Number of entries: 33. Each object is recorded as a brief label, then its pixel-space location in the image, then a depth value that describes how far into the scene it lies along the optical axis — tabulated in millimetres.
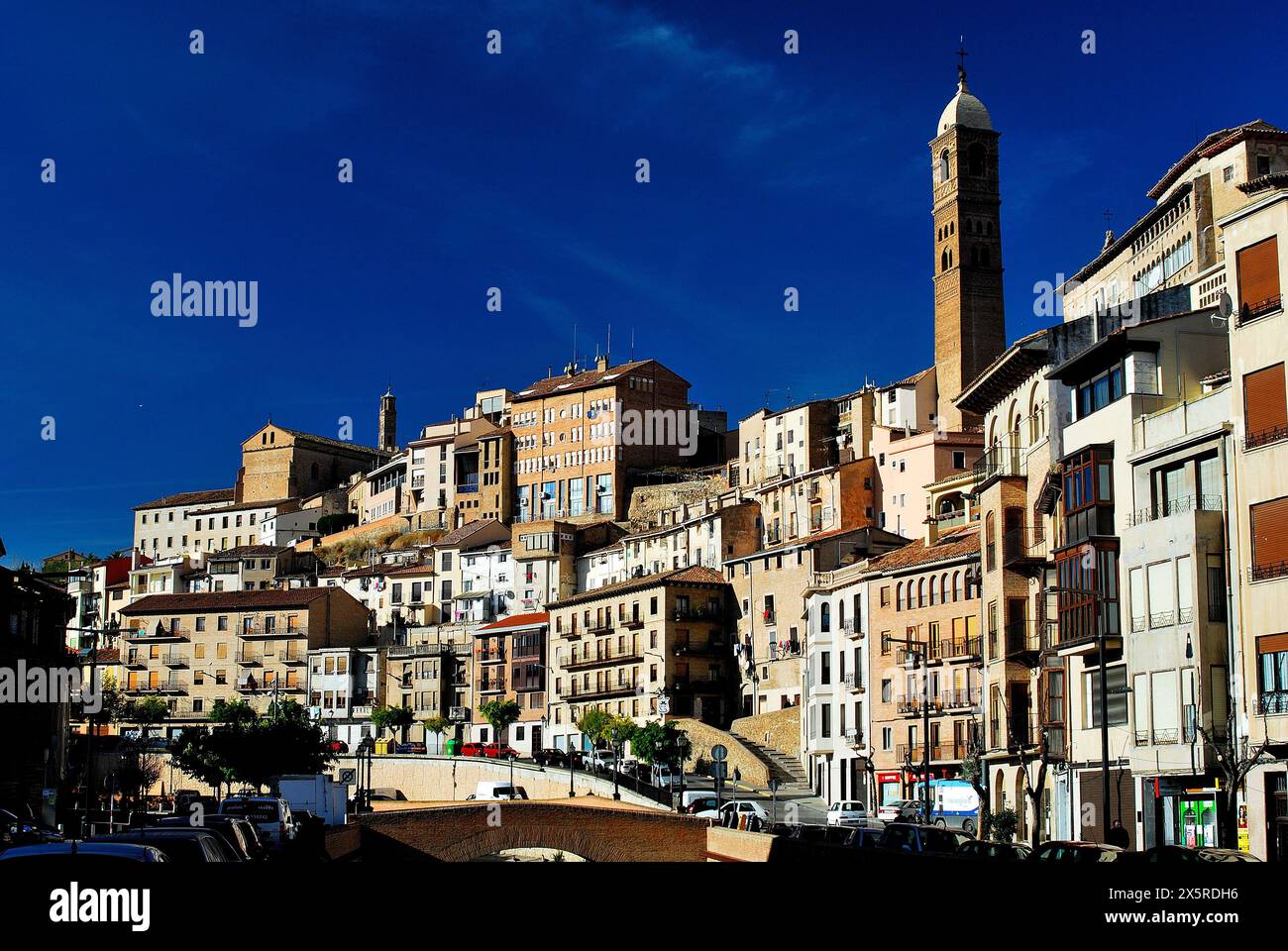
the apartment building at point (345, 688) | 140500
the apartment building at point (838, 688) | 89062
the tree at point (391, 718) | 133875
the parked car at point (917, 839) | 43188
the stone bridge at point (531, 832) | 64312
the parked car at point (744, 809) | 65250
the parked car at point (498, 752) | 106919
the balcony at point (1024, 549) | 66538
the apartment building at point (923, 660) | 79562
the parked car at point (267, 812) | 47188
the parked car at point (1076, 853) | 34812
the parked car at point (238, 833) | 33344
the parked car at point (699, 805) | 76888
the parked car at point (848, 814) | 66500
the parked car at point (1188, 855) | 31172
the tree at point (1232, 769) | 43406
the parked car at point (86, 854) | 17219
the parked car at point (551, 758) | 100500
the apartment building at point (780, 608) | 107875
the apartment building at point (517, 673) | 126750
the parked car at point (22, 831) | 42531
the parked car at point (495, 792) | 92062
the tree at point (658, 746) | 97750
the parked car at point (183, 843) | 24875
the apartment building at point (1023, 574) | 63750
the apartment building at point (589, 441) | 160625
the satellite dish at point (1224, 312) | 54531
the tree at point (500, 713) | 126375
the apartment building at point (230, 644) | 143875
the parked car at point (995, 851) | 38162
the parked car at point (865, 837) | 44831
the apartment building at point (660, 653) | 115062
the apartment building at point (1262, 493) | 45812
